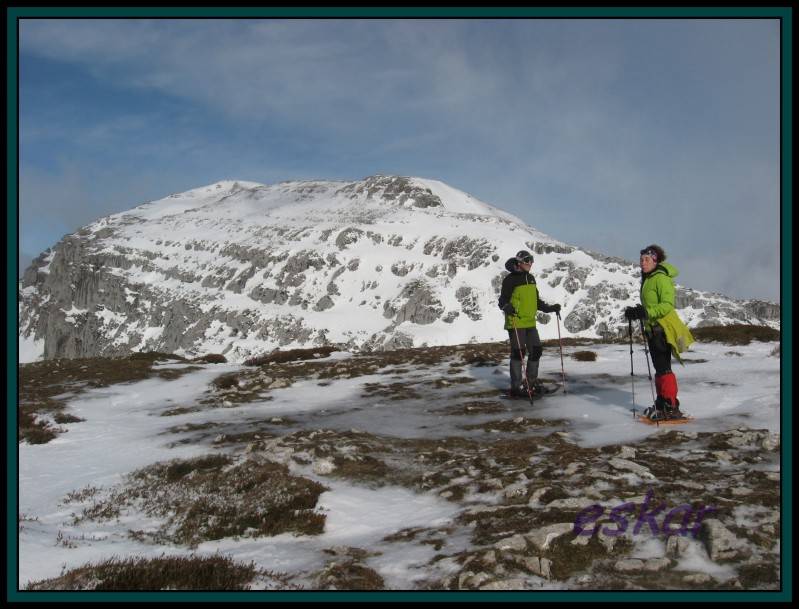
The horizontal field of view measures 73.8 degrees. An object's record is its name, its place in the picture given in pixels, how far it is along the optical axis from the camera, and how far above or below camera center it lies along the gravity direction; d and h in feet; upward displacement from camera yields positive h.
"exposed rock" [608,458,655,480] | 26.77 -8.49
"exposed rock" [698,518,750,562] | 18.14 -8.41
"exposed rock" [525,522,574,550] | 19.89 -8.81
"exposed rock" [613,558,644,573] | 17.88 -8.86
